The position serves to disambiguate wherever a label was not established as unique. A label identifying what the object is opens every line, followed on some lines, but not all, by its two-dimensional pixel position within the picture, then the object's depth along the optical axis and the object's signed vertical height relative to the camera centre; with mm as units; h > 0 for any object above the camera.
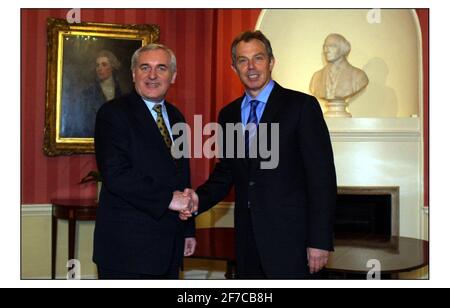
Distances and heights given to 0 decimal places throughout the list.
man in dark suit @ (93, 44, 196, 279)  2273 -95
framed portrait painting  4355 +648
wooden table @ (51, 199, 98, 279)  3955 -371
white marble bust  4328 +655
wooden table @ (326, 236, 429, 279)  2609 -497
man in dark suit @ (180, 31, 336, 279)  2246 -104
